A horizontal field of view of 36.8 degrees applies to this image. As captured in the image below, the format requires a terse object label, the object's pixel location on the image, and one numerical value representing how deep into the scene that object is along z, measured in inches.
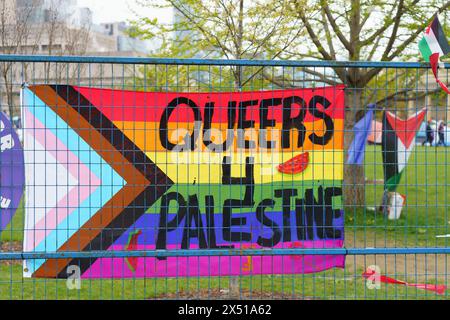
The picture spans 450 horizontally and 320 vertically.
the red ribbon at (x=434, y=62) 213.8
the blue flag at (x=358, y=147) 385.4
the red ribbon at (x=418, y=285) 247.9
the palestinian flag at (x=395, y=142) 326.8
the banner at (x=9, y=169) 234.5
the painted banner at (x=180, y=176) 215.3
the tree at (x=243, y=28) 268.5
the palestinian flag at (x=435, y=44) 214.4
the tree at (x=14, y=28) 370.2
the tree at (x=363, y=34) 459.8
